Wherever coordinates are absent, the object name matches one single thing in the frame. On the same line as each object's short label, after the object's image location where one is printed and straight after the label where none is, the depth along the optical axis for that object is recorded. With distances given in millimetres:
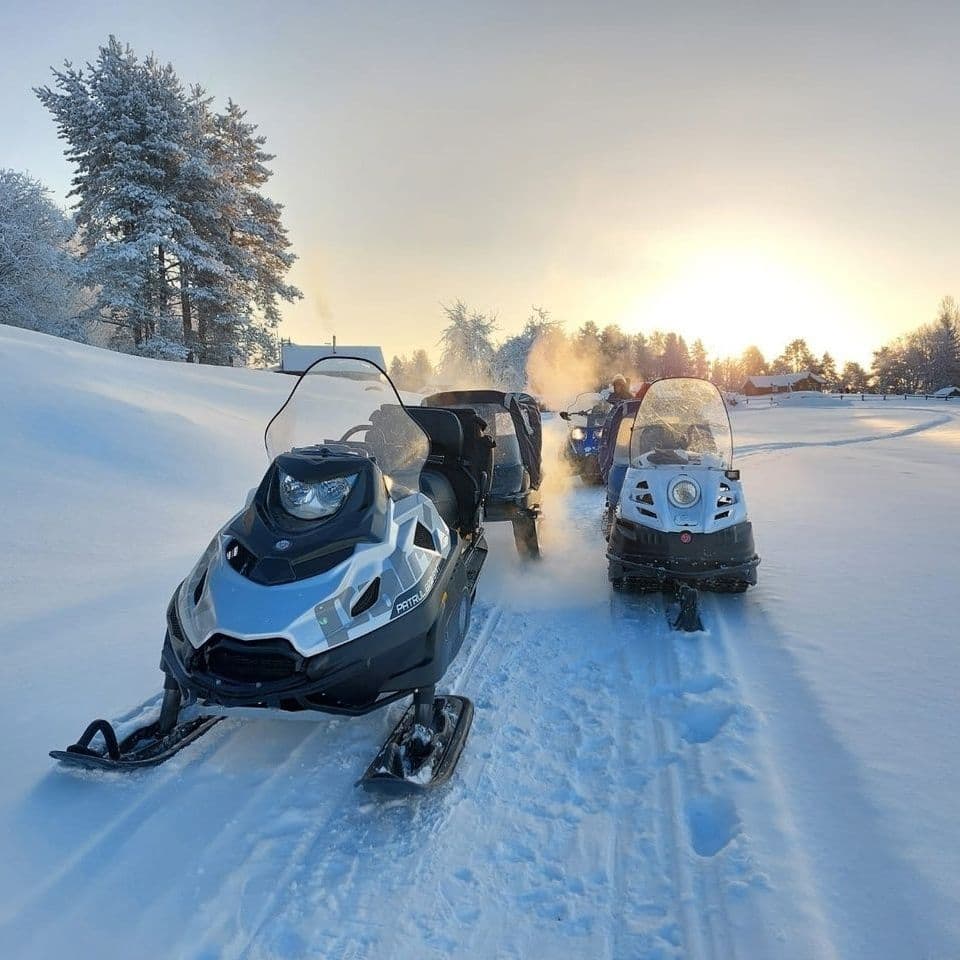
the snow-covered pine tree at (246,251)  25547
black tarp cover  7332
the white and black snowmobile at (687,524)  4645
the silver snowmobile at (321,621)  2527
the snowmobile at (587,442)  11828
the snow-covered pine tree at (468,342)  60344
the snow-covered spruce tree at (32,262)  31109
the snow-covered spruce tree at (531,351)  64312
